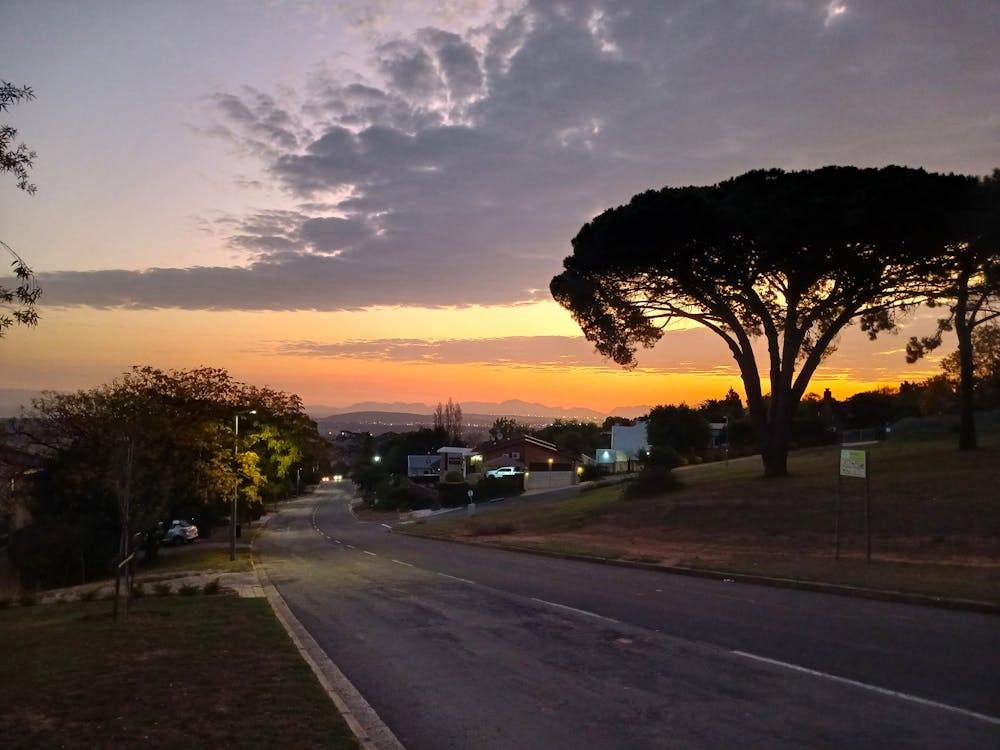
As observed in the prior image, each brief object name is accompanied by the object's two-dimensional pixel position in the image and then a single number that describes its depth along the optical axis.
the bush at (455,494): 67.38
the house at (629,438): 94.71
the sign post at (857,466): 17.69
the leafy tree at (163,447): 28.97
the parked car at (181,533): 47.22
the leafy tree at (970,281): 27.52
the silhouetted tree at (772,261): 27.98
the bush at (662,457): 51.97
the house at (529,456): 94.19
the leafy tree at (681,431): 73.75
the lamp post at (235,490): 31.84
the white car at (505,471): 75.26
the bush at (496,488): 67.06
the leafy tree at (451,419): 151.11
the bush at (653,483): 38.69
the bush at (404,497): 74.44
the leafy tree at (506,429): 153.75
